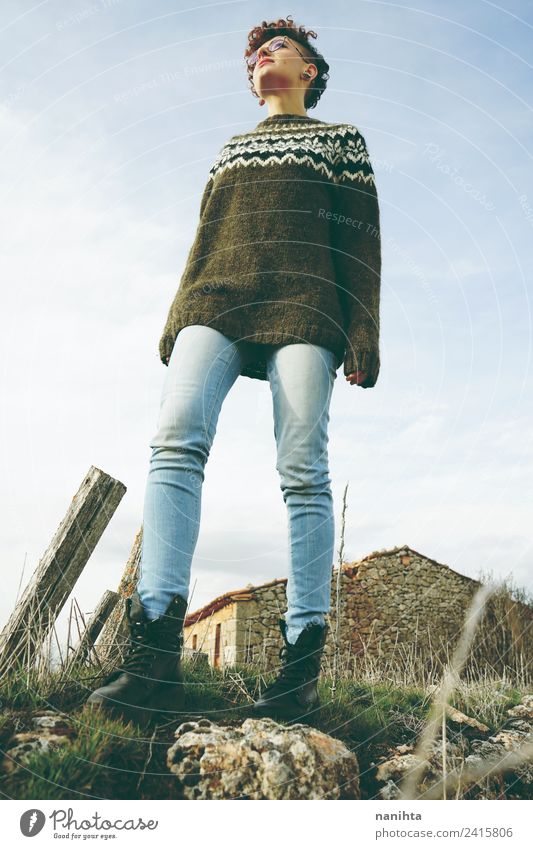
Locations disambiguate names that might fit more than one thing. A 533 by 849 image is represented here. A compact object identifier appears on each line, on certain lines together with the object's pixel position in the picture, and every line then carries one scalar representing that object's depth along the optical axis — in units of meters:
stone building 13.07
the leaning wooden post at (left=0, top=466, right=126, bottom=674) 2.44
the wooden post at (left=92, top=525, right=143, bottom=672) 2.62
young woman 2.08
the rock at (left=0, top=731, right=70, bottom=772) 1.67
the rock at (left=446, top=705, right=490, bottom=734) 2.65
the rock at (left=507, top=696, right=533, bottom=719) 2.95
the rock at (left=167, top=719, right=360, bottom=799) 1.79
